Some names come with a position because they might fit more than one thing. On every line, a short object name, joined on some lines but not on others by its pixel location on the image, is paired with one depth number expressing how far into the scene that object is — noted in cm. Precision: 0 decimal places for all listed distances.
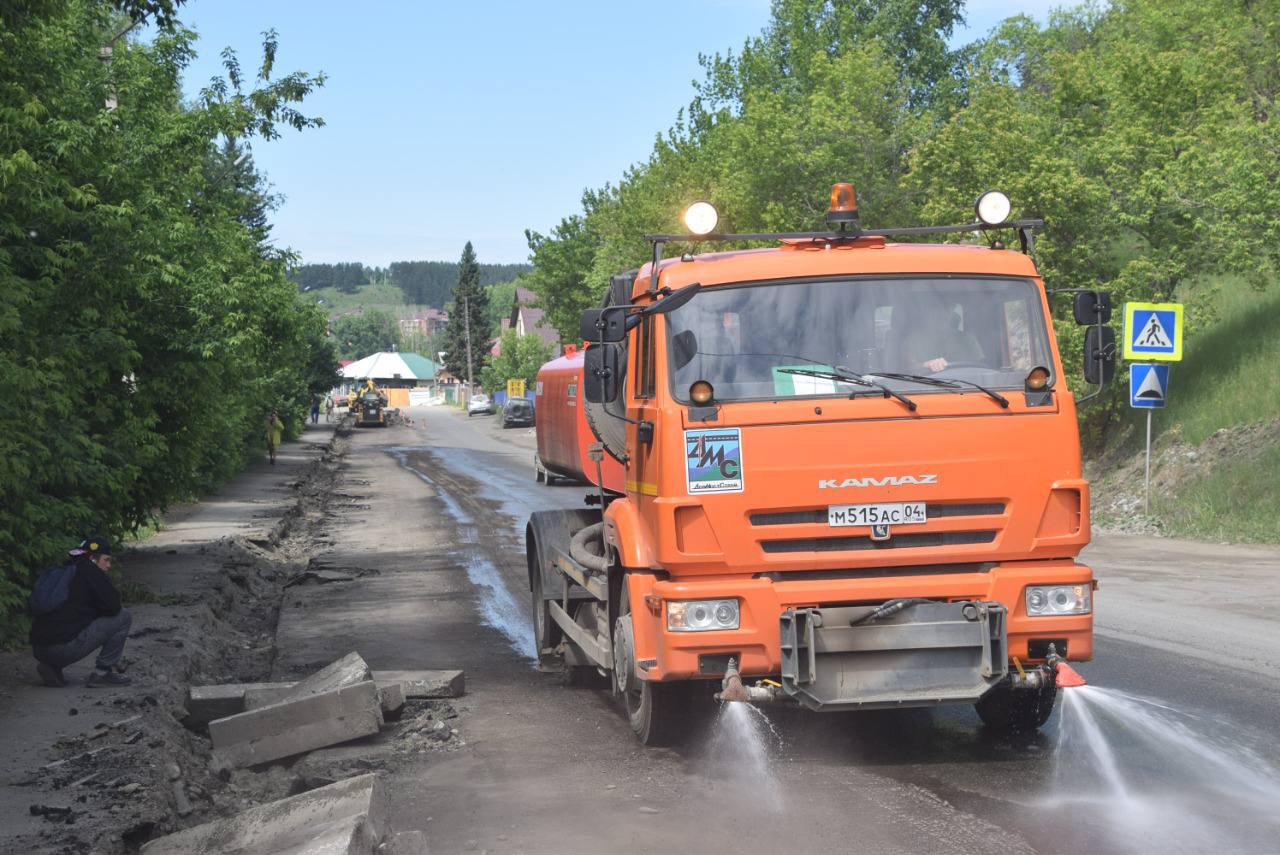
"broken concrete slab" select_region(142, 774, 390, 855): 543
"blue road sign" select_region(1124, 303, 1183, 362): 2019
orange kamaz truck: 696
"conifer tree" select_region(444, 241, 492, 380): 15312
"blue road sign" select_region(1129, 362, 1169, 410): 2045
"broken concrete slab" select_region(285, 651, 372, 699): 894
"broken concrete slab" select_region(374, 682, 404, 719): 908
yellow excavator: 8744
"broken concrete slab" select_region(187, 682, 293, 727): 970
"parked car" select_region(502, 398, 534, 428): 8406
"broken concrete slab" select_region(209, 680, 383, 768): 850
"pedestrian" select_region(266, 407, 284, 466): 4678
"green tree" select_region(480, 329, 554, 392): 11180
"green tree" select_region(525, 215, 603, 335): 8512
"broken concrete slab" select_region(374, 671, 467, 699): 985
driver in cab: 741
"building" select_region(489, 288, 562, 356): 15502
